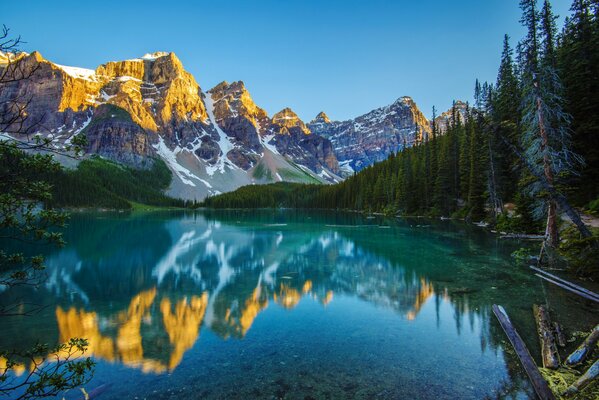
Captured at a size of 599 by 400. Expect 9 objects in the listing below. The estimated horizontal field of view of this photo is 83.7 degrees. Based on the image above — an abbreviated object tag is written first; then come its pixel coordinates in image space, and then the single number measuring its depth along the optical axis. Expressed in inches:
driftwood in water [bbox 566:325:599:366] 385.4
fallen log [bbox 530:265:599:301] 616.4
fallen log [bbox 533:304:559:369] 391.1
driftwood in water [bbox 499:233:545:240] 1343.5
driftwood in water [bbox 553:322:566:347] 440.8
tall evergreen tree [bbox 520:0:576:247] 896.3
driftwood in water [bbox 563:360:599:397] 323.9
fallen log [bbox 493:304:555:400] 331.6
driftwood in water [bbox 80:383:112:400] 354.6
